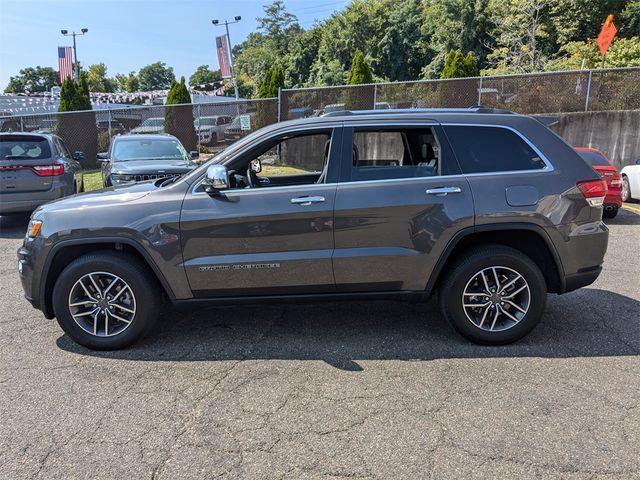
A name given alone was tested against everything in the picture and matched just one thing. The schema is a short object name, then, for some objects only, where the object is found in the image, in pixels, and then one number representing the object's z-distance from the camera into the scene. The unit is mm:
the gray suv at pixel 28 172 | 8383
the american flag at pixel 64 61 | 34388
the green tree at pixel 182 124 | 18672
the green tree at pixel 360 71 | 20938
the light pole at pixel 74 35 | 48412
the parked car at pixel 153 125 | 19048
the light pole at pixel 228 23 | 38578
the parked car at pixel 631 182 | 10523
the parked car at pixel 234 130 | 18050
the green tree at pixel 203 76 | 134875
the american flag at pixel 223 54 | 37062
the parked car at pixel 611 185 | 8820
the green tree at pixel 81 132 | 18969
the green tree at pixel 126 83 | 124156
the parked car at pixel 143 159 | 8789
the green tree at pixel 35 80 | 117188
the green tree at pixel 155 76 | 138125
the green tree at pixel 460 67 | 18859
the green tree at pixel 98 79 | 105312
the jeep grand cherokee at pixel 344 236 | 3863
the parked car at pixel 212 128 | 18359
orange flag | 15977
